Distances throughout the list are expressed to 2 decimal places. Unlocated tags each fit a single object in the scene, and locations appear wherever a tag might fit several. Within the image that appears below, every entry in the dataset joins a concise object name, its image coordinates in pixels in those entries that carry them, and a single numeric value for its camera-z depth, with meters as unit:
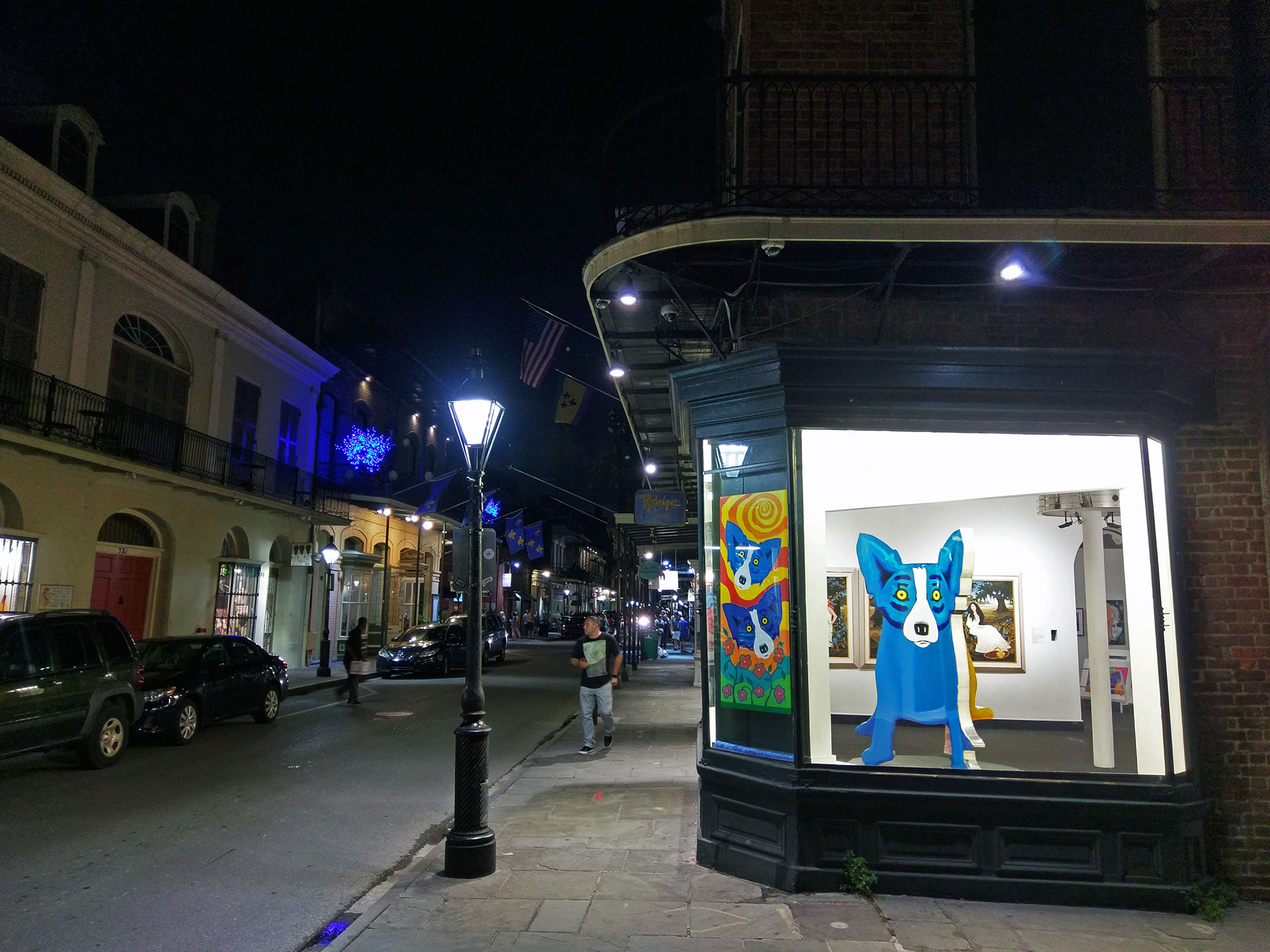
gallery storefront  5.65
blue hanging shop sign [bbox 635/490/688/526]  15.84
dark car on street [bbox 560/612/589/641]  45.84
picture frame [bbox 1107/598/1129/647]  7.51
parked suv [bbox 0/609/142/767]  9.00
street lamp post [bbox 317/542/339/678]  22.23
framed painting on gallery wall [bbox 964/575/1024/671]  9.87
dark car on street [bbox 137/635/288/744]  11.62
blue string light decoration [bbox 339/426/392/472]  29.36
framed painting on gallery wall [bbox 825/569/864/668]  9.38
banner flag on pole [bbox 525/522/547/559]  31.97
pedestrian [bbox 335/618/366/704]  16.94
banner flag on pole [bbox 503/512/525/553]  31.78
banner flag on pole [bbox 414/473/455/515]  27.00
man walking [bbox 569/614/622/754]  11.46
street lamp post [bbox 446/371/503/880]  6.04
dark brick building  5.68
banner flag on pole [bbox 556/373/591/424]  14.80
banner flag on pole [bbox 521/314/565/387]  12.45
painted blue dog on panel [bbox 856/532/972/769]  7.07
